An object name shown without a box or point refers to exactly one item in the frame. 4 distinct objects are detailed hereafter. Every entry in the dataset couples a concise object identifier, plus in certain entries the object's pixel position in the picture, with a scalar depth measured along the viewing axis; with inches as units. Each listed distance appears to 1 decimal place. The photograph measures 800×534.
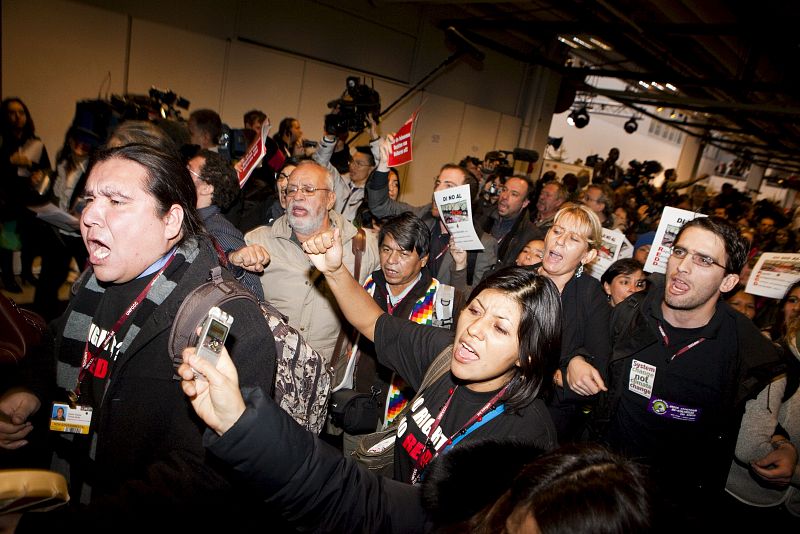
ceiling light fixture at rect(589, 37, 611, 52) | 423.5
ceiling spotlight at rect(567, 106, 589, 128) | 562.3
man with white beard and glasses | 105.3
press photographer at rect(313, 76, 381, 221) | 161.3
